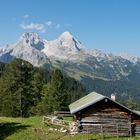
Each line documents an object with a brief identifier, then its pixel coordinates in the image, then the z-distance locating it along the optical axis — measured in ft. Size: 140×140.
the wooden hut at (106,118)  98.20
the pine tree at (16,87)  165.95
